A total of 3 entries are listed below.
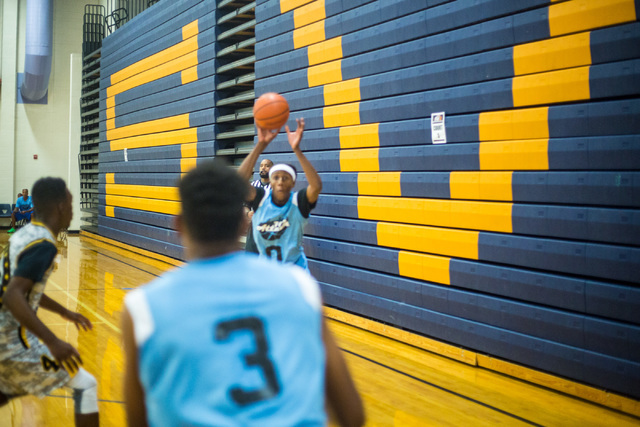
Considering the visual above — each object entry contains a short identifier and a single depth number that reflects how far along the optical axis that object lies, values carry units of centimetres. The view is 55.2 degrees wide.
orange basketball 489
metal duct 1511
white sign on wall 516
